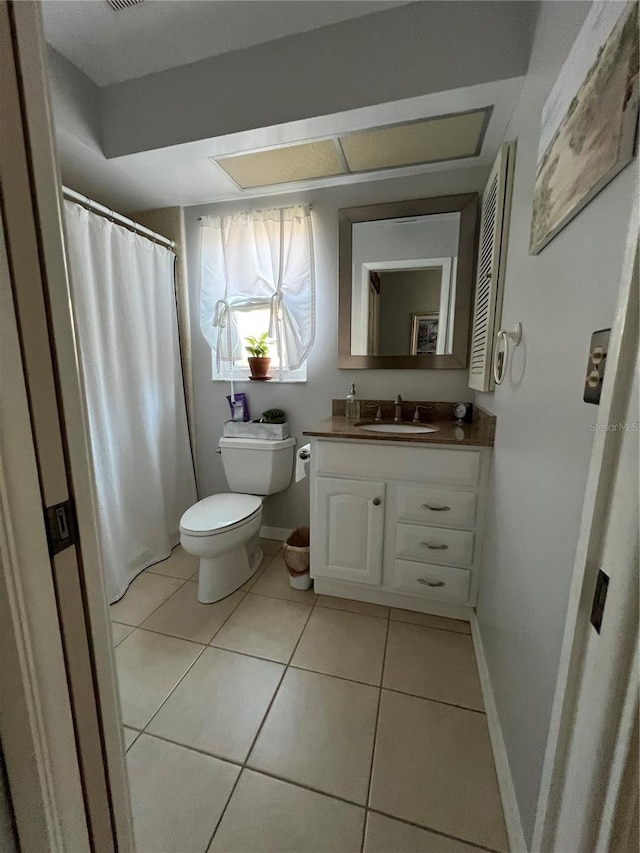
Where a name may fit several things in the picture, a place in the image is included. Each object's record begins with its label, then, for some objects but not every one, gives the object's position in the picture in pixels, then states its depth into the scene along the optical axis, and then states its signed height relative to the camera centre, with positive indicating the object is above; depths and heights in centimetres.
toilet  155 -75
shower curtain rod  144 +74
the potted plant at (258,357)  197 +6
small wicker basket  171 -102
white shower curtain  155 -13
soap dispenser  188 -23
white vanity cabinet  140 -69
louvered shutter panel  120 +43
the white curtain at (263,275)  187 +54
